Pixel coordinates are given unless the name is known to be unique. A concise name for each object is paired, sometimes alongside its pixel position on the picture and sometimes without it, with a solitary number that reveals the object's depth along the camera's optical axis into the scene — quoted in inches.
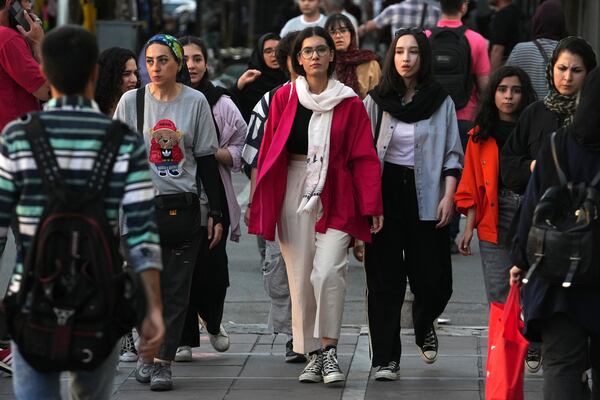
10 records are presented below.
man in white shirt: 1012.5
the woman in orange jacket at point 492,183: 595.8
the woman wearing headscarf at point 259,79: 819.4
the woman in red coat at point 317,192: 585.6
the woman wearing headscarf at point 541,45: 792.3
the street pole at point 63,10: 1643.7
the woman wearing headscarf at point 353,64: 806.5
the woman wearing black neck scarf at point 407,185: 601.3
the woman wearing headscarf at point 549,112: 541.6
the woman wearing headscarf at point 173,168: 584.4
